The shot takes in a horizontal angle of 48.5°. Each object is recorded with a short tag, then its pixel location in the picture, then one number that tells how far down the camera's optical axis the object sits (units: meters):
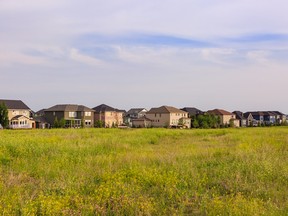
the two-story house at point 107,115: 82.69
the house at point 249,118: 94.79
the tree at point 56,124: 66.25
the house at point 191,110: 95.81
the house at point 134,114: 98.01
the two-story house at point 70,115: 73.00
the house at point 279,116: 112.38
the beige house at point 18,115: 65.22
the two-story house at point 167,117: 82.31
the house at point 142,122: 81.67
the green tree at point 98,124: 69.03
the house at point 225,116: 90.06
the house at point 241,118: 97.20
